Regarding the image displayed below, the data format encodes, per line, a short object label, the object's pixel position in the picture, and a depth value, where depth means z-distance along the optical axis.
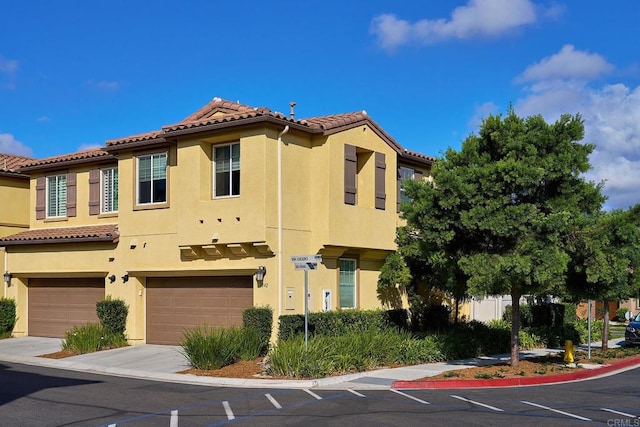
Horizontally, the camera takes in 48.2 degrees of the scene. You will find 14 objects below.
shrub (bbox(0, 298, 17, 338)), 26.42
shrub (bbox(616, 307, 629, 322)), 49.06
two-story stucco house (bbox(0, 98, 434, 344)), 20.72
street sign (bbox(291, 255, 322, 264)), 17.50
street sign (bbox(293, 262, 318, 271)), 17.65
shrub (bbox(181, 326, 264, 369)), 17.97
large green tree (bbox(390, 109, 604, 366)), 17.30
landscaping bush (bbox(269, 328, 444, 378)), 16.84
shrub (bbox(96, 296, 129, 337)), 23.17
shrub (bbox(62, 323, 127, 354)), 21.72
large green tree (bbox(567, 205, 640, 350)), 18.52
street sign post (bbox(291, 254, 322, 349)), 17.47
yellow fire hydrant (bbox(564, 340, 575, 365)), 19.62
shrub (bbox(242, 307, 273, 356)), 20.05
